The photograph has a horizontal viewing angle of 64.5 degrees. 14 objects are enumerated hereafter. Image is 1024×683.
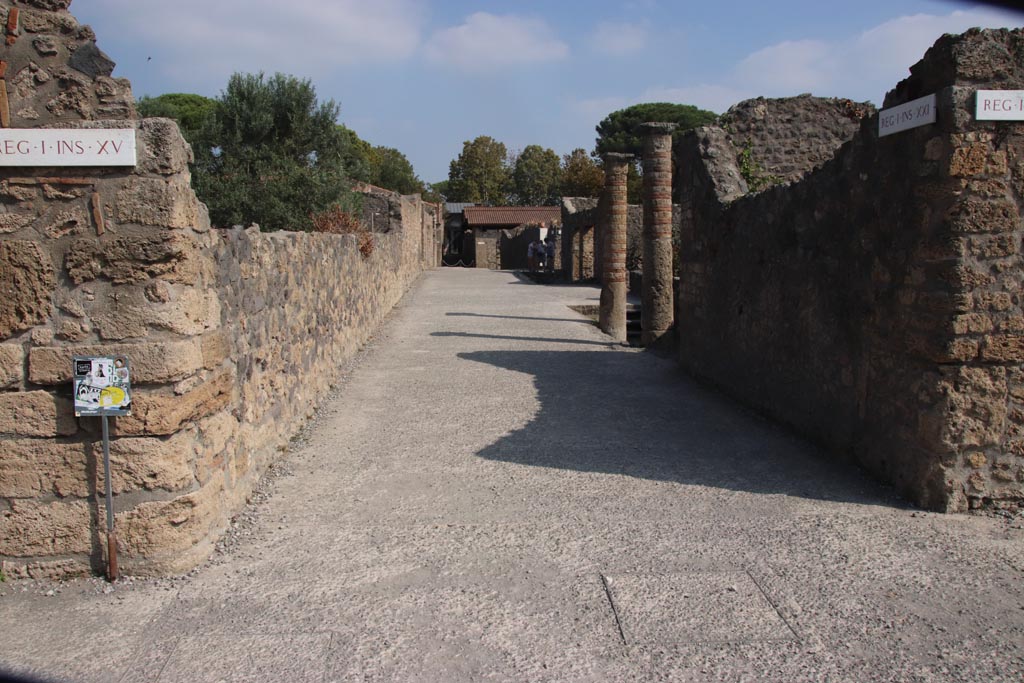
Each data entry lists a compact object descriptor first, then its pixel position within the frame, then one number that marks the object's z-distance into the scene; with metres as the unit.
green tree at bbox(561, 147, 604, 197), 55.78
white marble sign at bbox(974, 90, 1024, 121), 4.37
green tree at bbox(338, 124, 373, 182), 24.87
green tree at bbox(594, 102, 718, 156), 58.50
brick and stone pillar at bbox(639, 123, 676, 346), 12.11
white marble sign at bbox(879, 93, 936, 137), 4.50
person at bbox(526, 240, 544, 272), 32.16
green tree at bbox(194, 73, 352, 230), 20.50
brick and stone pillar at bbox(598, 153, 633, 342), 13.70
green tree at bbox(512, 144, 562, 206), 68.11
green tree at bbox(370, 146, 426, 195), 62.31
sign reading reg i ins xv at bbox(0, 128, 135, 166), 3.61
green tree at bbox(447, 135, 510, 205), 68.75
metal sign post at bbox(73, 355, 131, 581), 3.61
